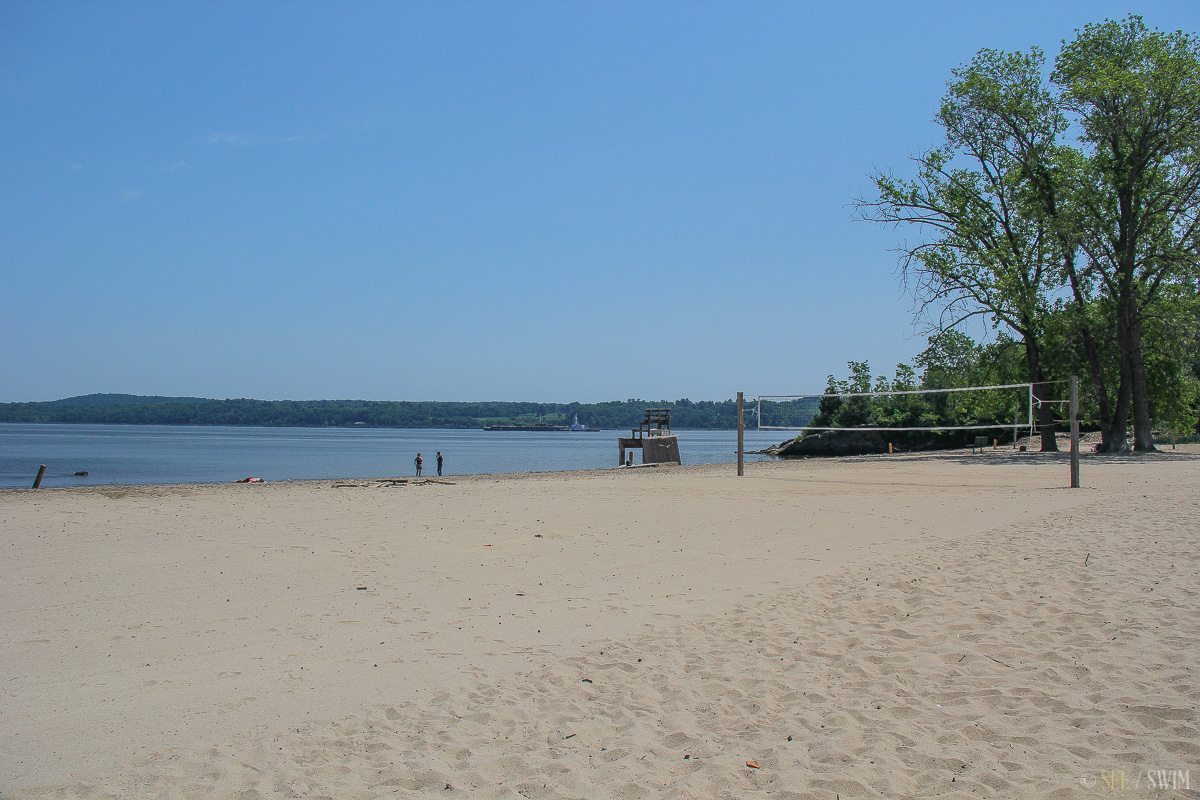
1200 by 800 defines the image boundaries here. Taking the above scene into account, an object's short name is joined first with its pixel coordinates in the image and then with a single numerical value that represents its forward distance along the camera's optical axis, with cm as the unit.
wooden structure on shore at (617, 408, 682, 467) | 2834
